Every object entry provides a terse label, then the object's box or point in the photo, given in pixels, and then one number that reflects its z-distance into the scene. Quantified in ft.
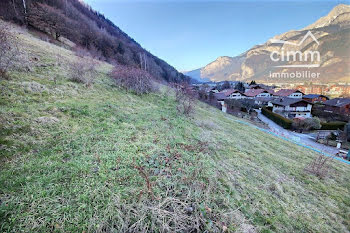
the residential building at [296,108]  81.71
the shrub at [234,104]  75.72
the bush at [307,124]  56.24
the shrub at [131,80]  30.32
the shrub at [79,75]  22.15
